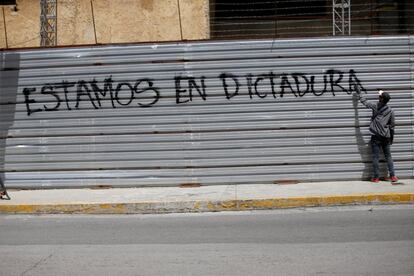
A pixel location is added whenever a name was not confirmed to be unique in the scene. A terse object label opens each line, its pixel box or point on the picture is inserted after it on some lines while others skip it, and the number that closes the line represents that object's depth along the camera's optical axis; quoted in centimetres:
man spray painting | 1116
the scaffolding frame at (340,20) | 1339
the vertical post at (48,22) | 1373
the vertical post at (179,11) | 1344
